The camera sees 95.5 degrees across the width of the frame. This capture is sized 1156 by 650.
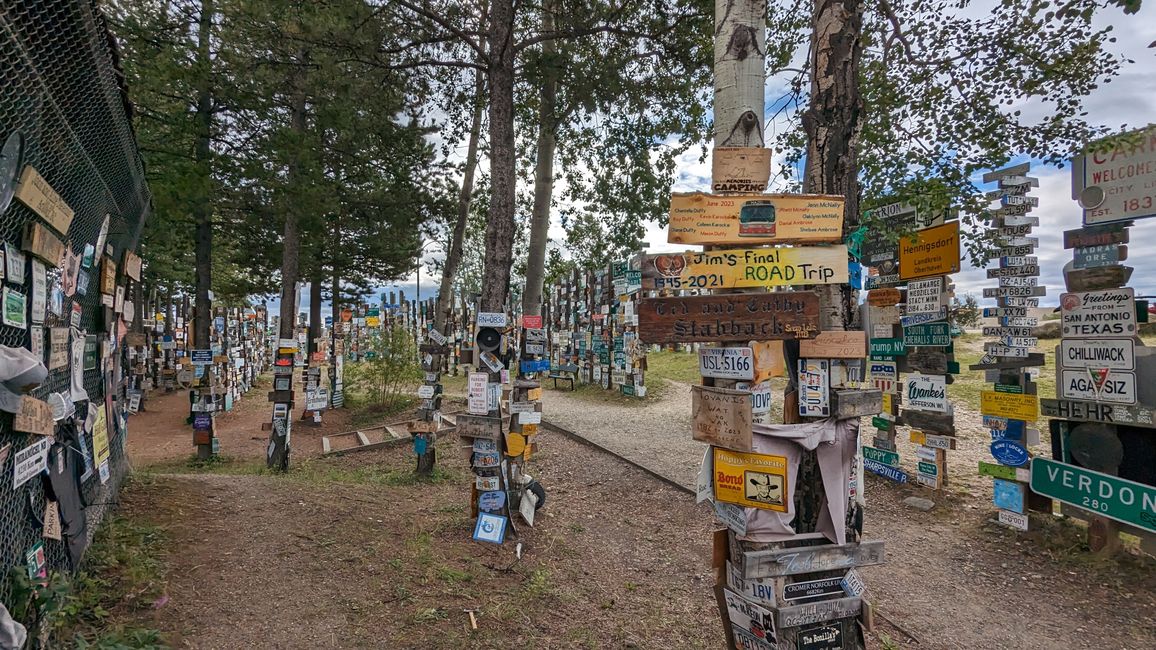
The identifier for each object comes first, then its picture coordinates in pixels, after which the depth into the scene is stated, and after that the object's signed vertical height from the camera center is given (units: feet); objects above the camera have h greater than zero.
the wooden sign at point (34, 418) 7.16 -1.19
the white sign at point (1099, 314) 16.61 +0.88
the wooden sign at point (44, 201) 7.18 +2.01
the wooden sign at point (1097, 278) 16.88 +2.06
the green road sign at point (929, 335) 22.57 +0.22
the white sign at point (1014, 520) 19.31 -6.70
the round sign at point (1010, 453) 19.71 -4.31
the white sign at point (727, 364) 9.05 -0.44
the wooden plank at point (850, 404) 9.11 -1.12
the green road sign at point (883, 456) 25.16 -5.67
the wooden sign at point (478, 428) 18.30 -3.17
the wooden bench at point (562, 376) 66.16 -4.92
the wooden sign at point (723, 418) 8.80 -1.38
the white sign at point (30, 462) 7.29 -1.87
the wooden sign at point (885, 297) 23.80 +1.96
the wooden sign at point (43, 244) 7.70 +1.40
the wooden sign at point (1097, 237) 16.83 +3.43
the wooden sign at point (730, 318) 8.74 +0.36
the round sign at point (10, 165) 6.50 +2.15
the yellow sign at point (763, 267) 9.08 +1.25
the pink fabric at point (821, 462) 8.98 -2.17
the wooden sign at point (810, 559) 8.59 -3.70
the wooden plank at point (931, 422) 23.26 -3.68
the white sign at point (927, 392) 23.09 -2.36
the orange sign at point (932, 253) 21.39 +3.68
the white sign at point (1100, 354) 16.57 -0.42
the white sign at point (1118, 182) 15.96 +5.07
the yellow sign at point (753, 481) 8.79 -2.43
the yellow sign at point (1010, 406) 19.83 -2.54
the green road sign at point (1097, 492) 15.61 -4.86
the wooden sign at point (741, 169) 9.25 +3.01
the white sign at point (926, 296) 22.43 +1.92
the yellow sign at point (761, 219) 9.02 +2.07
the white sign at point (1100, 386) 16.47 -1.46
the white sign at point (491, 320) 18.99 +0.63
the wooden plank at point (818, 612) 8.54 -4.57
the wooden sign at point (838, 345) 9.06 -0.10
